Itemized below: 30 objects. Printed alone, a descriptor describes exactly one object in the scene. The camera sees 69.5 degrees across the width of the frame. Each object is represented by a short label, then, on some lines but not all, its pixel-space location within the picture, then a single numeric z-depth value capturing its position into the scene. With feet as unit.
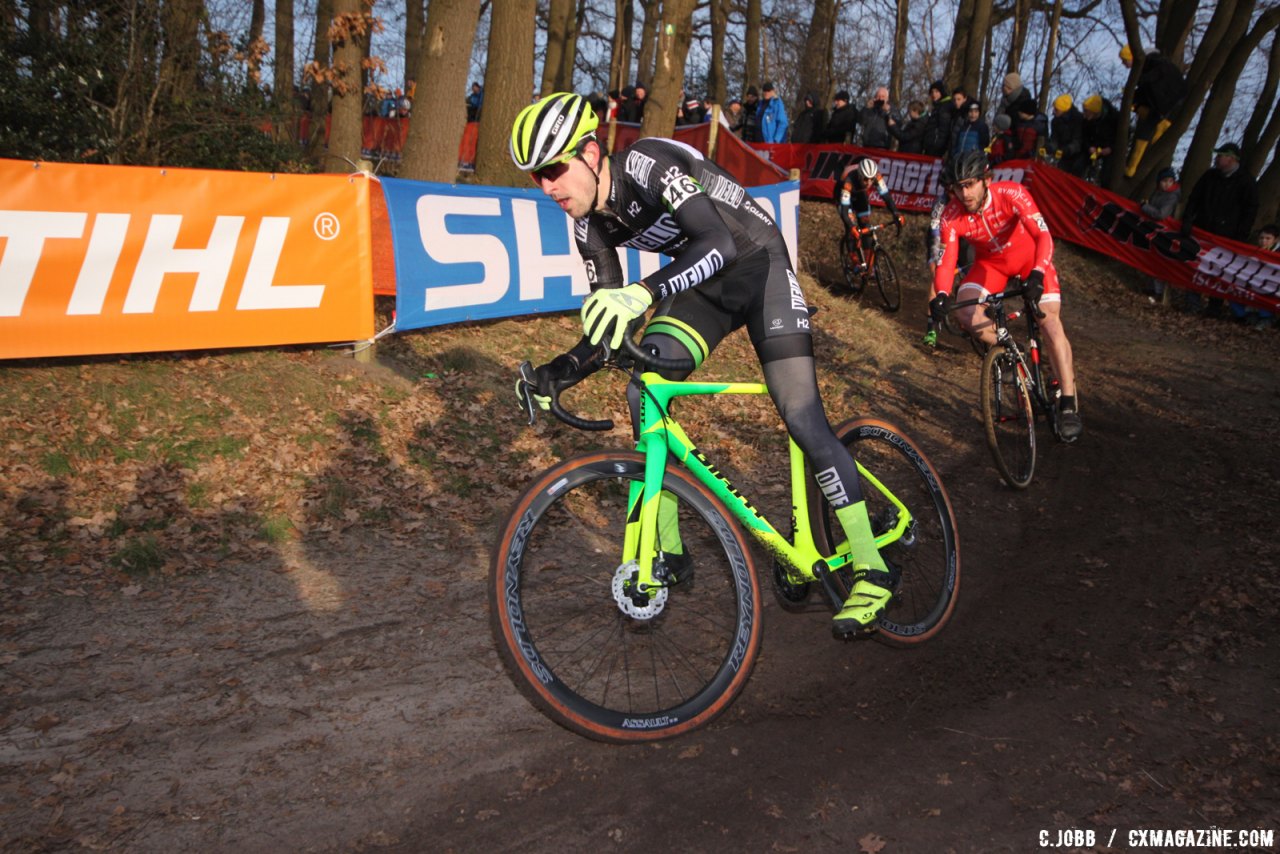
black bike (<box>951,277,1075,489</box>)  23.82
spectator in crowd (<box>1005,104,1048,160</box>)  59.21
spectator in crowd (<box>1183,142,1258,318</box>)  50.47
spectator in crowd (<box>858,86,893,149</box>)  65.21
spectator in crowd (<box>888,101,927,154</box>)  64.23
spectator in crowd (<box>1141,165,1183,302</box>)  55.11
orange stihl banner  21.54
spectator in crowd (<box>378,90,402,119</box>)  88.60
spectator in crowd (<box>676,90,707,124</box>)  71.97
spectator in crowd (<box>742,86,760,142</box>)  72.69
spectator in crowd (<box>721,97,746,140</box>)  76.74
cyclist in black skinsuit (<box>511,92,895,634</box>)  12.39
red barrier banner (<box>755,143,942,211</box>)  63.77
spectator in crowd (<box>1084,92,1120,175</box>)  61.16
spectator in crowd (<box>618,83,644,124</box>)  71.56
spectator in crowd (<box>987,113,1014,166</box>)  59.93
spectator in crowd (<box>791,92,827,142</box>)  69.46
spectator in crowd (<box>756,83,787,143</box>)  70.38
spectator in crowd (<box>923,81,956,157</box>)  61.72
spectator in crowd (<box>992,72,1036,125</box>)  58.62
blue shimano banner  27.17
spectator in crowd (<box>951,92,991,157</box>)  59.31
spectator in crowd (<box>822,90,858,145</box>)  66.23
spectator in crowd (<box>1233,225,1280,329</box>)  48.62
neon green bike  11.85
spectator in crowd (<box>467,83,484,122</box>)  82.84
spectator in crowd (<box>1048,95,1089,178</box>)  61.05
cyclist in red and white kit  24.73
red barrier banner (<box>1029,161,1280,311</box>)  49.39
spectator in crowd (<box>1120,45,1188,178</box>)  57.11
